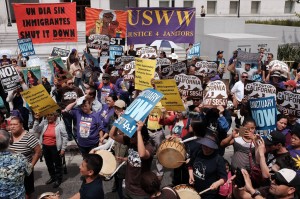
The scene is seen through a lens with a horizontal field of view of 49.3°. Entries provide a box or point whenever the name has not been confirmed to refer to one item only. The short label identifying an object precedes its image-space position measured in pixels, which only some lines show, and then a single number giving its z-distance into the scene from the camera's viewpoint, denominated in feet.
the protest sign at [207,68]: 29.68
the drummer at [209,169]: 13.67
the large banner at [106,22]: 39.29
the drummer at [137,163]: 14.01
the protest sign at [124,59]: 32.63
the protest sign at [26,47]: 35.22
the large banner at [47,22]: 33.87
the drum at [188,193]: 13.62
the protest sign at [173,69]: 27.84
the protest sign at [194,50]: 39.06
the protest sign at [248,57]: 33.53
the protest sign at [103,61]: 37.91
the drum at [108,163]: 16.24
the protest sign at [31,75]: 29.01
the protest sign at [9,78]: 23.61
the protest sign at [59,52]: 38.47
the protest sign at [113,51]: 37.50
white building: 120.16
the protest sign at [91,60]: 34.68
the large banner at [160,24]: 36.01
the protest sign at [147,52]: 35.37
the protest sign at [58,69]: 30.88
